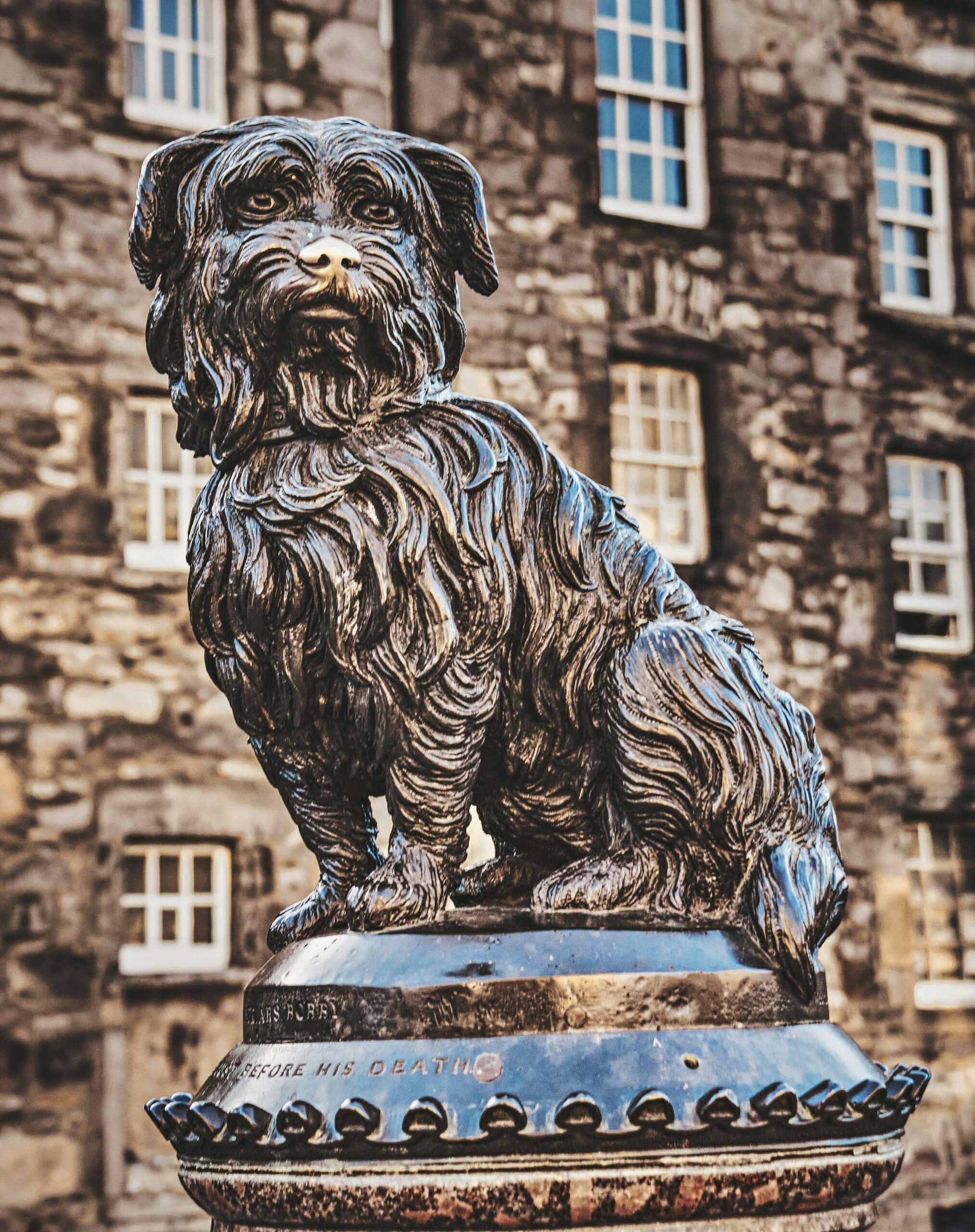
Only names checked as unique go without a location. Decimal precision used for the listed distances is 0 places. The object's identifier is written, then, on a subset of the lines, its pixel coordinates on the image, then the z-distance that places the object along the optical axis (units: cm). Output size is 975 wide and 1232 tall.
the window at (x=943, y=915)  1311
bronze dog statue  265
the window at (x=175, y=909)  1061
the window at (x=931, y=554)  1387
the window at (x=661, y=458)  1270
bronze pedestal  226
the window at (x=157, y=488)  1095
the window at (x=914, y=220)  1456
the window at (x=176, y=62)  1141
